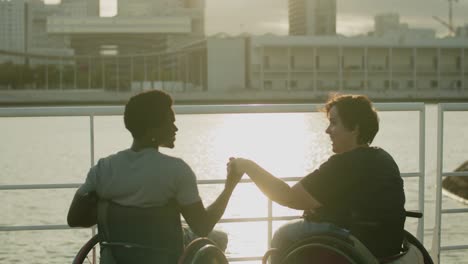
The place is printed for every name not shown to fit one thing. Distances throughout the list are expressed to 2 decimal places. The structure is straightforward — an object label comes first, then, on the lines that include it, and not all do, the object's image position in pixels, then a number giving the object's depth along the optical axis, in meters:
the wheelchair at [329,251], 3.05
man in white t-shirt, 3.11
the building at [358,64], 110.94
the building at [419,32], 152.27
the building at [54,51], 175.12
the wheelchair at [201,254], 3.07
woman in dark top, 3.24
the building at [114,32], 166.12
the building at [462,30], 161.64
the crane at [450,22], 170.25
